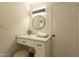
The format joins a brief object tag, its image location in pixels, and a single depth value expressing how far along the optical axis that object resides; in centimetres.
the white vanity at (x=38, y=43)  121
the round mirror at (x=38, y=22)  125
